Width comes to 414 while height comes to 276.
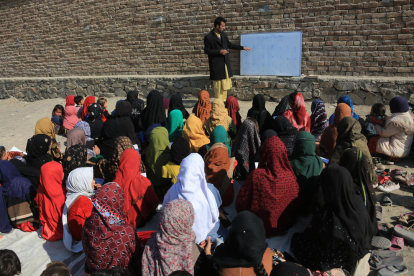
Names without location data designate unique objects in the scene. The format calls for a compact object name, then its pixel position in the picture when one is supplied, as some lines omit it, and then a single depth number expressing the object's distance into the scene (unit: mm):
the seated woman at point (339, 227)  2361
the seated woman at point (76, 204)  3045
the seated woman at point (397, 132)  4117
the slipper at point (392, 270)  2496
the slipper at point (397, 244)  2768
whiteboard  7191
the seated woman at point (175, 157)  3461
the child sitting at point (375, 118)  4568
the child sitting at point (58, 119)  7012
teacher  6883
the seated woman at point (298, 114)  4695
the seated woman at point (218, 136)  4043
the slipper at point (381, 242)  2736
